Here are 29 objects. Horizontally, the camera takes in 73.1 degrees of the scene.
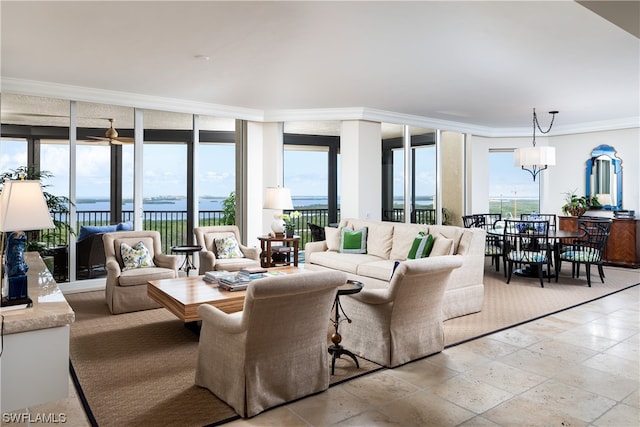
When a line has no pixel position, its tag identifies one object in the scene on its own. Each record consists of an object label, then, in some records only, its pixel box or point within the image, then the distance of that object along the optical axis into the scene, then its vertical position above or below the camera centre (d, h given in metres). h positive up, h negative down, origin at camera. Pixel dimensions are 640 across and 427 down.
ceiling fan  6.27 +1.04
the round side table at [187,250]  5.79 -0.56
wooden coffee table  3.55 -0.77
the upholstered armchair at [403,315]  3.25 -0.85
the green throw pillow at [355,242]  6.00 -0.47
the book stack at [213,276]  4.34 -0.69
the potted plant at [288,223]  6.60 -0.24
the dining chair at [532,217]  7.49 -0.15
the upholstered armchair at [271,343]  2.53 -0.85
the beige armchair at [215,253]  5.69 -0.62
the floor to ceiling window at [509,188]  9.82 +0.48
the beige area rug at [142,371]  2.65 -1.24
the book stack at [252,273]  4.27 -0.66
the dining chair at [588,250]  6.34 -0.63
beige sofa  4.74 -0.64
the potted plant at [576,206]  8.37 +0.05
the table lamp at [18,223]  2.10 -0.08
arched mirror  8.34 +0.62
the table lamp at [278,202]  6.40 +0.10
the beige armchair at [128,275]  4.82 -0.76
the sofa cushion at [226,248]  5.99 -0.55
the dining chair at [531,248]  6.30 -0.61
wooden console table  6.35 -0.61
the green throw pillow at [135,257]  5.17 -0.58
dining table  6.33 -0.56
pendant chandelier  6.60 +0.81
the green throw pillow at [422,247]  4.91 -0.44
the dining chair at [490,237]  7.20 -0.49
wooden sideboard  7.67 -0.63
